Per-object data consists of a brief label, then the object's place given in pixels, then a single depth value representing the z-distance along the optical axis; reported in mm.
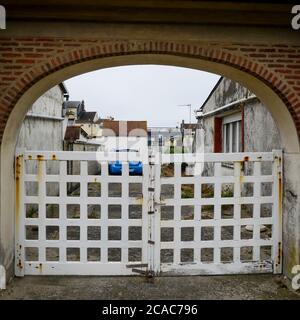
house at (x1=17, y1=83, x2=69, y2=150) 8832
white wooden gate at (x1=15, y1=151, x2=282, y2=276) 4812
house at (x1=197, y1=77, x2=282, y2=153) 8305
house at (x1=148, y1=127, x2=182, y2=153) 24600
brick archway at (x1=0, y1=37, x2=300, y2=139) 4203
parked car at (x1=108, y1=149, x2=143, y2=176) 16034
